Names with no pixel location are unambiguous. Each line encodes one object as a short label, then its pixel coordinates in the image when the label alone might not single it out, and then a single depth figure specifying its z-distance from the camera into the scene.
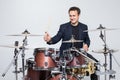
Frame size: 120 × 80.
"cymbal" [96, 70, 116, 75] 4.58
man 4.63
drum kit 4.05
